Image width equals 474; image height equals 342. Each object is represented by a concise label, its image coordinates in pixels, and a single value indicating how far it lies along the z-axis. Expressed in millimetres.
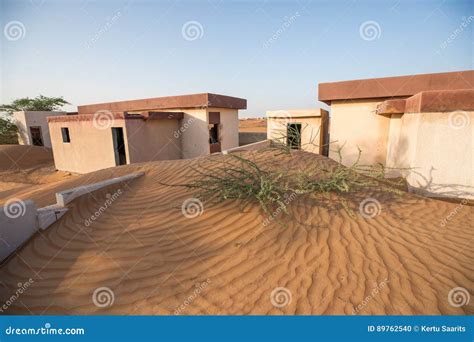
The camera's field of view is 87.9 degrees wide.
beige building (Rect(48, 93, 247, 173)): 11000
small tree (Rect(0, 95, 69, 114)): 22466
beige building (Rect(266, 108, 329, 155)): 11117
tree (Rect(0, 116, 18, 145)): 19875
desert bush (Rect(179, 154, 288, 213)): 4051
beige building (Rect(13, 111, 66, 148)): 19156
